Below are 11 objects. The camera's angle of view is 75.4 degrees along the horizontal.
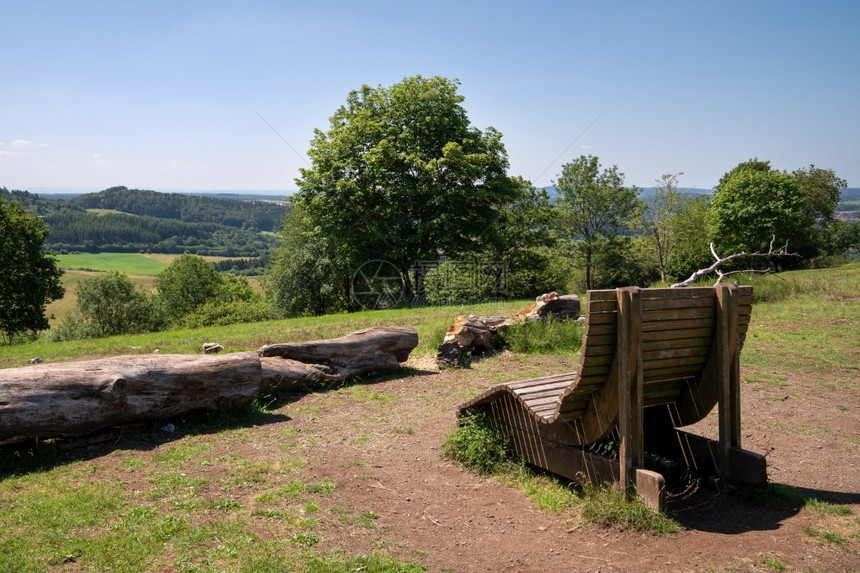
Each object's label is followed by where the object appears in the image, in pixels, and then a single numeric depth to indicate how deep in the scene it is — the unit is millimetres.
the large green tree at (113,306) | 41094
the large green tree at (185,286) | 55219
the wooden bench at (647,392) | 4402
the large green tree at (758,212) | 42125
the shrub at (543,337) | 11883
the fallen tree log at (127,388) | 6082
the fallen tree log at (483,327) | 11188
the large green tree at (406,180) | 26359
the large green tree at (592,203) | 38656
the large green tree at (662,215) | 45219
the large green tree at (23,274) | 31750
